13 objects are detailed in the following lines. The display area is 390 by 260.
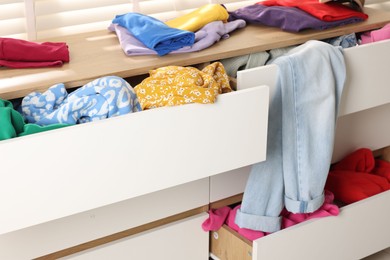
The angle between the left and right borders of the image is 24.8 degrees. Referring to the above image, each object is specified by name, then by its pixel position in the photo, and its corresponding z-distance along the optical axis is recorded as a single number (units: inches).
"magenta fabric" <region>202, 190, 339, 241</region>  106.3
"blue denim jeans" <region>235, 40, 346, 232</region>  100.9
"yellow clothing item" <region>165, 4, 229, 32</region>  110.0
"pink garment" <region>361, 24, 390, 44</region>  113.2
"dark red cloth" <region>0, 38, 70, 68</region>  98.1
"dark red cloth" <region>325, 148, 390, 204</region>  117.2
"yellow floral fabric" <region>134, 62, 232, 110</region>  91.1
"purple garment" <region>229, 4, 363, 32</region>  111.8
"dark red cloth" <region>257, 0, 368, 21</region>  113.6
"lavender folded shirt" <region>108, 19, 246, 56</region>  103.1
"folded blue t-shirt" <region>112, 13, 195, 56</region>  102.2
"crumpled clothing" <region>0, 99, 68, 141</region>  83.8
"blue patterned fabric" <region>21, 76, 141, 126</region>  90.6
